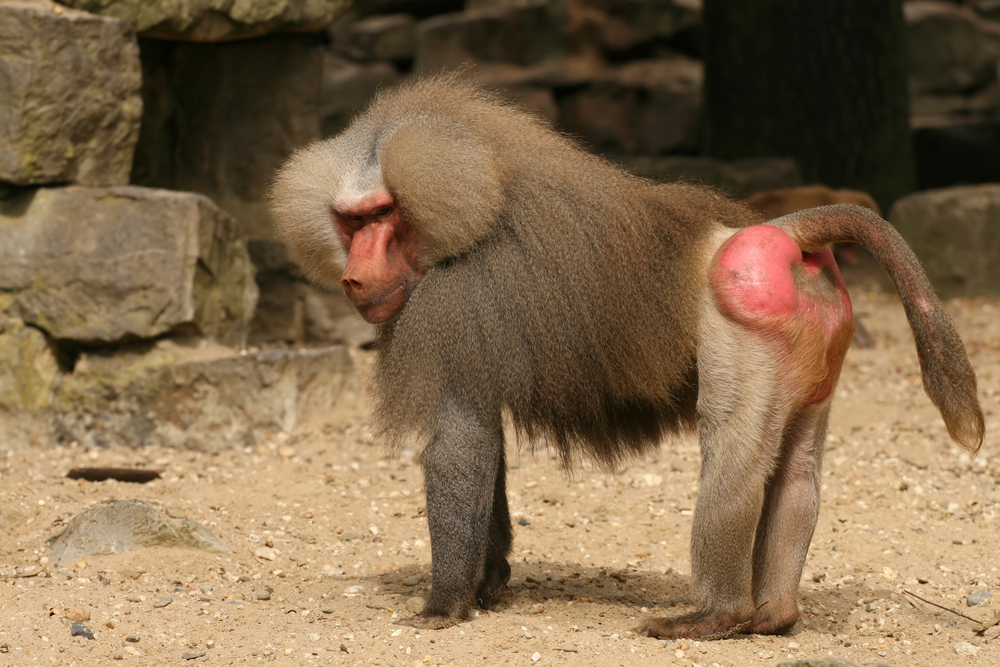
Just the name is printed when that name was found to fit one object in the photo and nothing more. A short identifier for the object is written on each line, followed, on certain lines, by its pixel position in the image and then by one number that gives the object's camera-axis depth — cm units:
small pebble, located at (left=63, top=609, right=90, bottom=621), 612
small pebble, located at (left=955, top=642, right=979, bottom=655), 589
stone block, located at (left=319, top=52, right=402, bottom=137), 2336
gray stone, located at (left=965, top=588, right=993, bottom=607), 669
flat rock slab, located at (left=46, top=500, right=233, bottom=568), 715
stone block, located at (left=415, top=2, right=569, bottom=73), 2644
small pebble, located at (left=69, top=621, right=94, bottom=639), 593
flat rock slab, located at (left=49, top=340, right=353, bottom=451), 979
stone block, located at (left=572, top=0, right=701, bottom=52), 2644
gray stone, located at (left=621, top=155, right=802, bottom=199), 1702
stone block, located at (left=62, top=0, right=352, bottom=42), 999
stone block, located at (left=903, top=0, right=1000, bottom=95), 2720
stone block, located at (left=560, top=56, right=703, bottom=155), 2541
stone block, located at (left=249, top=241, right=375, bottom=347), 1209
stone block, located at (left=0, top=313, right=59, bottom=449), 975
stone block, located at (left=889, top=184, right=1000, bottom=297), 1532
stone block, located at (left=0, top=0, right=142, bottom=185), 930
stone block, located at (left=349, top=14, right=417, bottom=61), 2880
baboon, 571
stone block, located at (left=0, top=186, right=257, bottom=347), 965
